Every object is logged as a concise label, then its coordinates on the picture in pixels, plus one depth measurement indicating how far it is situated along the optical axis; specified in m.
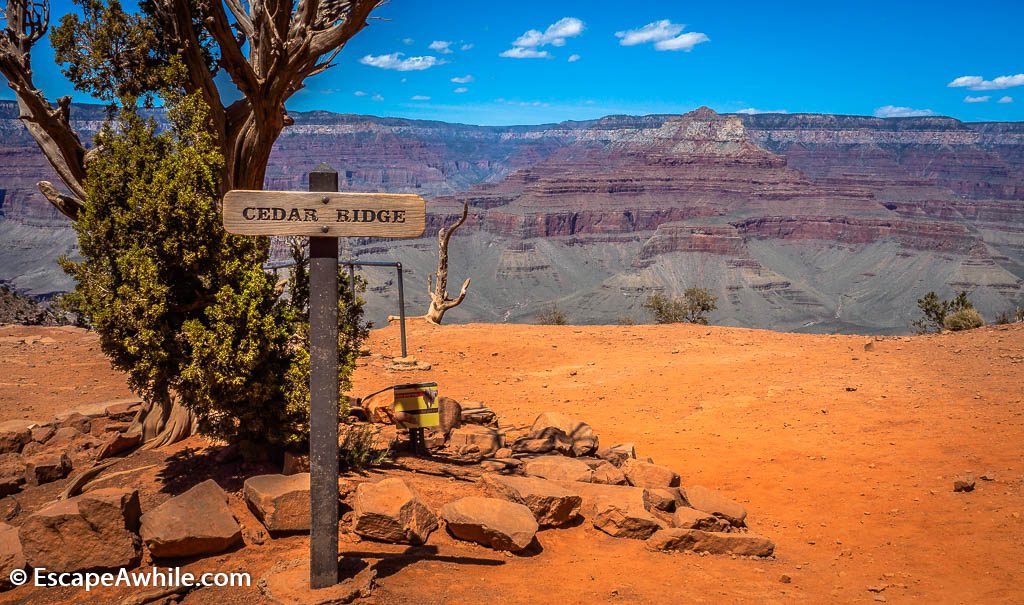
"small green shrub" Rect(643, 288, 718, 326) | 41.47
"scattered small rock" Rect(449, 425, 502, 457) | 10.26
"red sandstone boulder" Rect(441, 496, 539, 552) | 6.53
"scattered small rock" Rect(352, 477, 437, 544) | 6.48
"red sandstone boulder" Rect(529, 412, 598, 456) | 10.45
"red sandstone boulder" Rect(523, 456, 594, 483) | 8.77
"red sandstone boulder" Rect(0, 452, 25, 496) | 7.91
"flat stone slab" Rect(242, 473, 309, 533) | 6.43
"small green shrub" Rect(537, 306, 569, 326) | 39.66
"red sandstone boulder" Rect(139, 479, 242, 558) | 5.93
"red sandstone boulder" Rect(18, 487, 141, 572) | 5.76
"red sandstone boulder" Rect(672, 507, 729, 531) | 7.27
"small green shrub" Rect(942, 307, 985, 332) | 22.42
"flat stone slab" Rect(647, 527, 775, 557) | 6.97
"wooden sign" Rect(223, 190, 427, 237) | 5.23
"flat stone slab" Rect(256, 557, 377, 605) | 5.27
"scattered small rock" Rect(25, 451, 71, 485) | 8.23
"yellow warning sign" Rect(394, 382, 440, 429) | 8.58
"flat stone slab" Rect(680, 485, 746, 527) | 7.81
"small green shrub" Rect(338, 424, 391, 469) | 7.93
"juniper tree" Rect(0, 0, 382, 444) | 9.23
